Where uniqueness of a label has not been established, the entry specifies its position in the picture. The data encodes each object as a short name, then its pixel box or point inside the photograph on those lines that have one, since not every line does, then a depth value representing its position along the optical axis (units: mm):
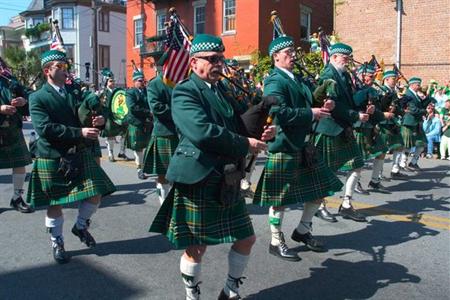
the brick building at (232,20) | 21312
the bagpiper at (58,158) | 4422
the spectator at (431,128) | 12599
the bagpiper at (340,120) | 5309
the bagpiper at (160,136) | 5719
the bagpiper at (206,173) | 3066
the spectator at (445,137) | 11906
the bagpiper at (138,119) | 8406
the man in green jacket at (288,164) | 4340
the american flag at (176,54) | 5395
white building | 40125
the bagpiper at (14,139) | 6352
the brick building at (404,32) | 16422
